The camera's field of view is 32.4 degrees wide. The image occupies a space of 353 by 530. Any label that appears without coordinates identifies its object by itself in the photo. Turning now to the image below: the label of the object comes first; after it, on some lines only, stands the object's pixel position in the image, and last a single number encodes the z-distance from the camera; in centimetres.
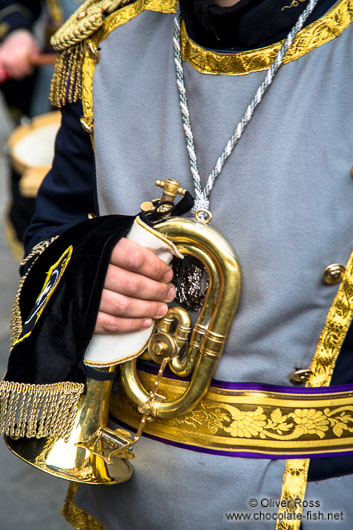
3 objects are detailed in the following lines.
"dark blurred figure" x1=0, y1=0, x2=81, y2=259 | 271
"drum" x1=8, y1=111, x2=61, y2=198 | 257
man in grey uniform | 88
